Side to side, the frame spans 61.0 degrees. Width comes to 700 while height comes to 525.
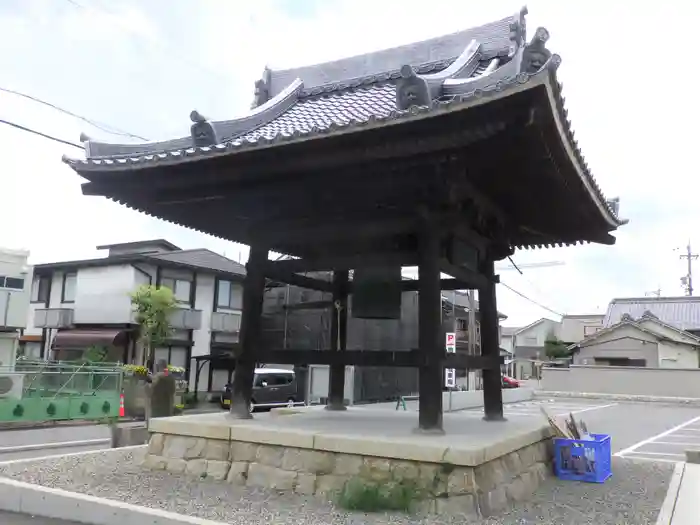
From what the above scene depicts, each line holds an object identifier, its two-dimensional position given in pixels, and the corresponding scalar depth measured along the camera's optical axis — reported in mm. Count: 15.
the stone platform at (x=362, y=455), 5719
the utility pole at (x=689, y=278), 56000
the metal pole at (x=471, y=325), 20609
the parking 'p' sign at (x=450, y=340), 17906
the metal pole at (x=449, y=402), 19823
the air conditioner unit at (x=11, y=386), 17047
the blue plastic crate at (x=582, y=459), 7734
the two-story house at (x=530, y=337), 67125
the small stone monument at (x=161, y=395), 10359
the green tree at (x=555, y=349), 51219
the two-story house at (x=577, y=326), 60281
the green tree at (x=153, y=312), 25016
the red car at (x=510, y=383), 37844
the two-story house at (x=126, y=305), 28000
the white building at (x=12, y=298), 22328
